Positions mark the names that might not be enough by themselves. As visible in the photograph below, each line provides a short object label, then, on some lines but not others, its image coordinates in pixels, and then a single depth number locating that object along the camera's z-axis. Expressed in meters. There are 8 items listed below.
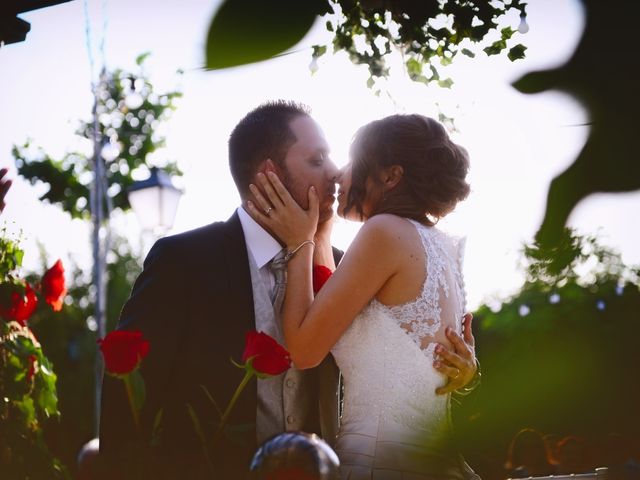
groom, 2.53
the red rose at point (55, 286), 3.08
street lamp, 7.11
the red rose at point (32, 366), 2.63
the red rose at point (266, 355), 1.70
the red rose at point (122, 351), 1.54
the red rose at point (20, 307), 2.68
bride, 2.53
